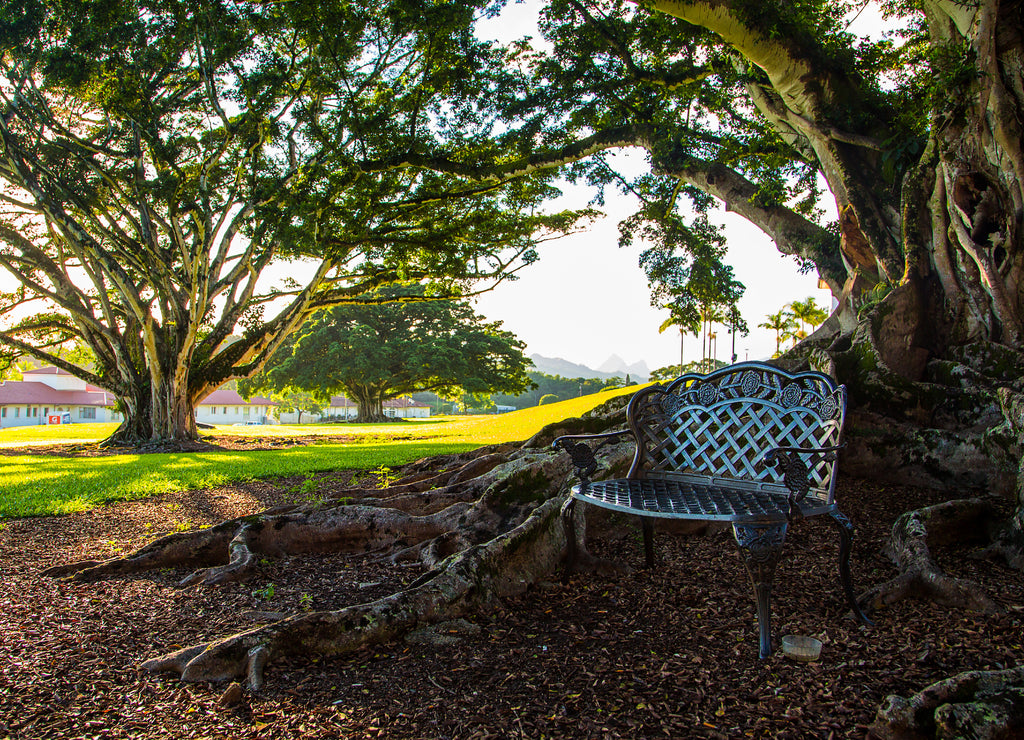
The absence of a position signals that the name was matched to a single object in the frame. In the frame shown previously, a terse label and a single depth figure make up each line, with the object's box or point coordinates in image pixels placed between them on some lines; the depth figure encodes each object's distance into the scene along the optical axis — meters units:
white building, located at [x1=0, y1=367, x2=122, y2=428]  52.41
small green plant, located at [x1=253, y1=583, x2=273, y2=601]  3.85
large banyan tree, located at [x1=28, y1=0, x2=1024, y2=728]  3.71
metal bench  3.06
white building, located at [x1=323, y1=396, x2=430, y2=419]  83.06
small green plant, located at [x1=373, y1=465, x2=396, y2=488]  8.36
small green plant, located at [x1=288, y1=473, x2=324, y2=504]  7.45
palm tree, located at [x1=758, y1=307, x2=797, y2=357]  56.88
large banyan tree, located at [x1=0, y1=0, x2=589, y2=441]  11.91
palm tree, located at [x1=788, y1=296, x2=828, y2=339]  52.19
